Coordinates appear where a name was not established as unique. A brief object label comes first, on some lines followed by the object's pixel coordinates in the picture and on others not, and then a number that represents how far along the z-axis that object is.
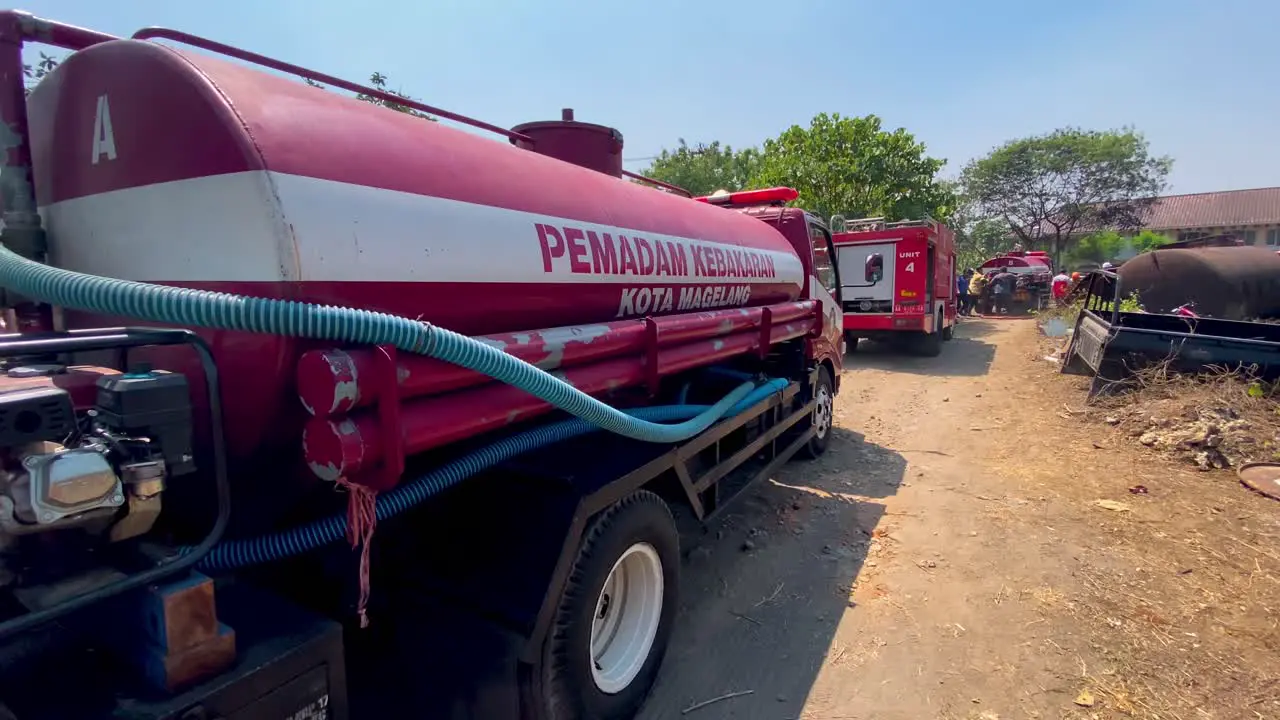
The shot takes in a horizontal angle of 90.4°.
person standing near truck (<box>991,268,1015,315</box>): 22.58
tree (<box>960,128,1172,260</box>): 39.50
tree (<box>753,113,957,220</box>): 19.05
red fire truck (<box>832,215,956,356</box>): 12.24
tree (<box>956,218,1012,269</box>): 46.12
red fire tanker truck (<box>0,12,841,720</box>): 1.47
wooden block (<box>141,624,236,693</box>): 1.43
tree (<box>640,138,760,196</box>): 38.78
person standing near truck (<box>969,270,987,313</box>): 23.39
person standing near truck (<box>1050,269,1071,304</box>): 19.38
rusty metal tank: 10.83
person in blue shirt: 23.23
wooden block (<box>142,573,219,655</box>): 1.42
